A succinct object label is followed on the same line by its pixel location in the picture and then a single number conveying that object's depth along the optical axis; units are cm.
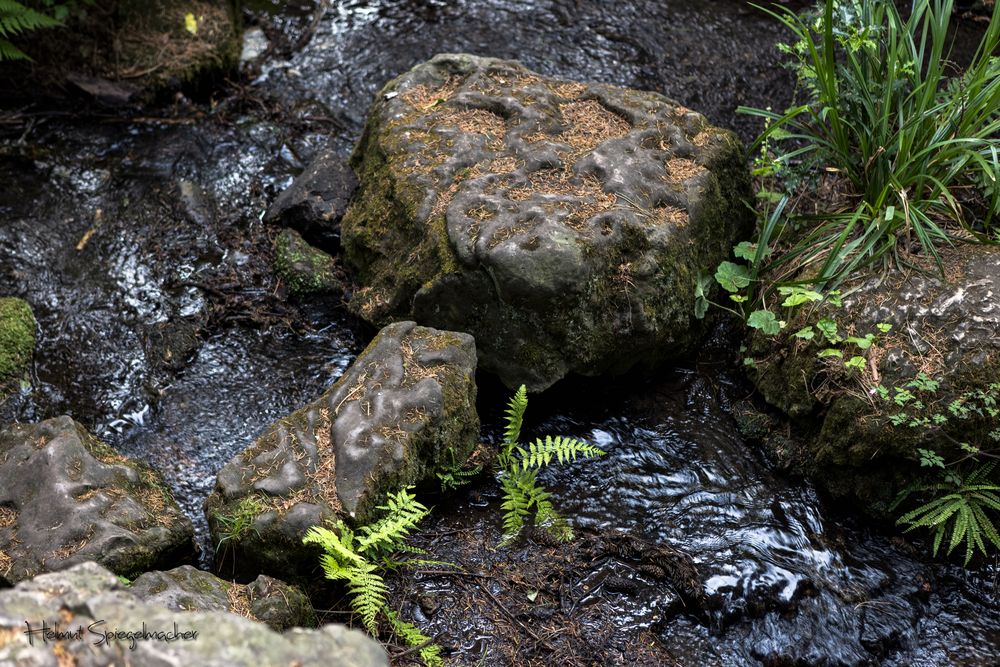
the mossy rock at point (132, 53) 627
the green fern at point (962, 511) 401
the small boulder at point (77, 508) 358
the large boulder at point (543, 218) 445
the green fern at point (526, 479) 406
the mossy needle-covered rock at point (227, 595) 330
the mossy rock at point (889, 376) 410
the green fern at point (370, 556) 350
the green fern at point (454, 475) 416
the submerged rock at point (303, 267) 523
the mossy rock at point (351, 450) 372
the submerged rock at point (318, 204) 548
